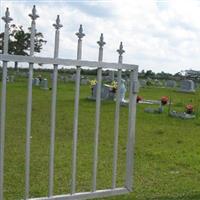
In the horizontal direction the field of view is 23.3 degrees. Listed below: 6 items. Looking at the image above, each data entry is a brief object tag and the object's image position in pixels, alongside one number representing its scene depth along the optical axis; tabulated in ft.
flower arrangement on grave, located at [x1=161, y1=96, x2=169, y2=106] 55.77
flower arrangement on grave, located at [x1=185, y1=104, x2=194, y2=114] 53.88
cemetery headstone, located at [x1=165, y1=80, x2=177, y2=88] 148.33
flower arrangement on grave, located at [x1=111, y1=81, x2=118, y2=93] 64.07
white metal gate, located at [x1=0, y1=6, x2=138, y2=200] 15.12
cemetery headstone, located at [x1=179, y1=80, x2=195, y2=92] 109.50
